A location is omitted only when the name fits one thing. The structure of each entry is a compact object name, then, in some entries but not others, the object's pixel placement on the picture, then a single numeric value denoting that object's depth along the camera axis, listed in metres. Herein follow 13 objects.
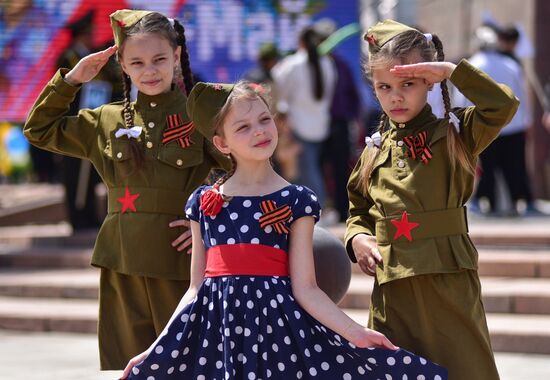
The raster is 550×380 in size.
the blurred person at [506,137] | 19.46
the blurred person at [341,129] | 19.87
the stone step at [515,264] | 14.79
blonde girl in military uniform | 7.66
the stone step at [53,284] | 16.39
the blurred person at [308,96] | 19.57
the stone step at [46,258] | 18.18
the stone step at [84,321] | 12.47
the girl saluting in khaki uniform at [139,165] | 8.54
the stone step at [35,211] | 25.67
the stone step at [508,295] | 13.51
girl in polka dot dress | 7.21
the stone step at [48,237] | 19.56
